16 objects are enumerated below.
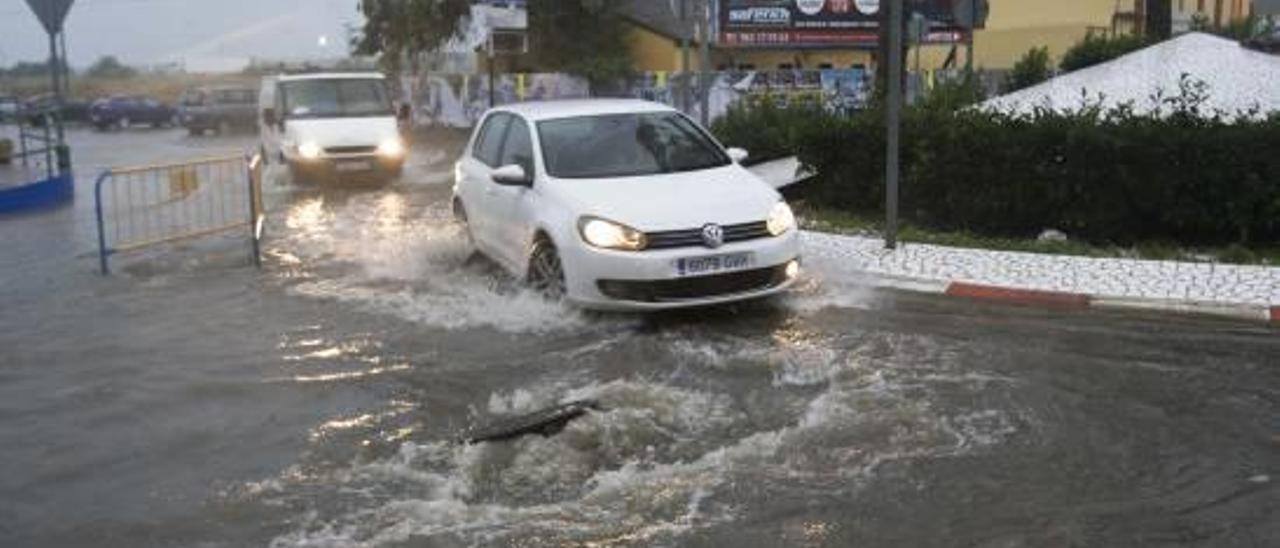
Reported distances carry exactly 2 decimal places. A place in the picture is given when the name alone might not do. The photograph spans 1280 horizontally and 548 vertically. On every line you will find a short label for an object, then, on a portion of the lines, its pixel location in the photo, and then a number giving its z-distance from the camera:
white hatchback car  8.81
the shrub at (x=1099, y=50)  21.75
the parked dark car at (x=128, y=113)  49.31
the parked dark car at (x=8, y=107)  26.62
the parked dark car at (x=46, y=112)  22.81
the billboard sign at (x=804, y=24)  39.50
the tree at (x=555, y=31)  36.19
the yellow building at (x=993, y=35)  40.03
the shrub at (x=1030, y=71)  21.34
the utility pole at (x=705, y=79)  16.75
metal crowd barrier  13.38
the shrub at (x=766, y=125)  14.68
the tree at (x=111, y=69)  76.19
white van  20.22
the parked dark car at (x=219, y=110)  42.00
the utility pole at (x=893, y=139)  11.48
